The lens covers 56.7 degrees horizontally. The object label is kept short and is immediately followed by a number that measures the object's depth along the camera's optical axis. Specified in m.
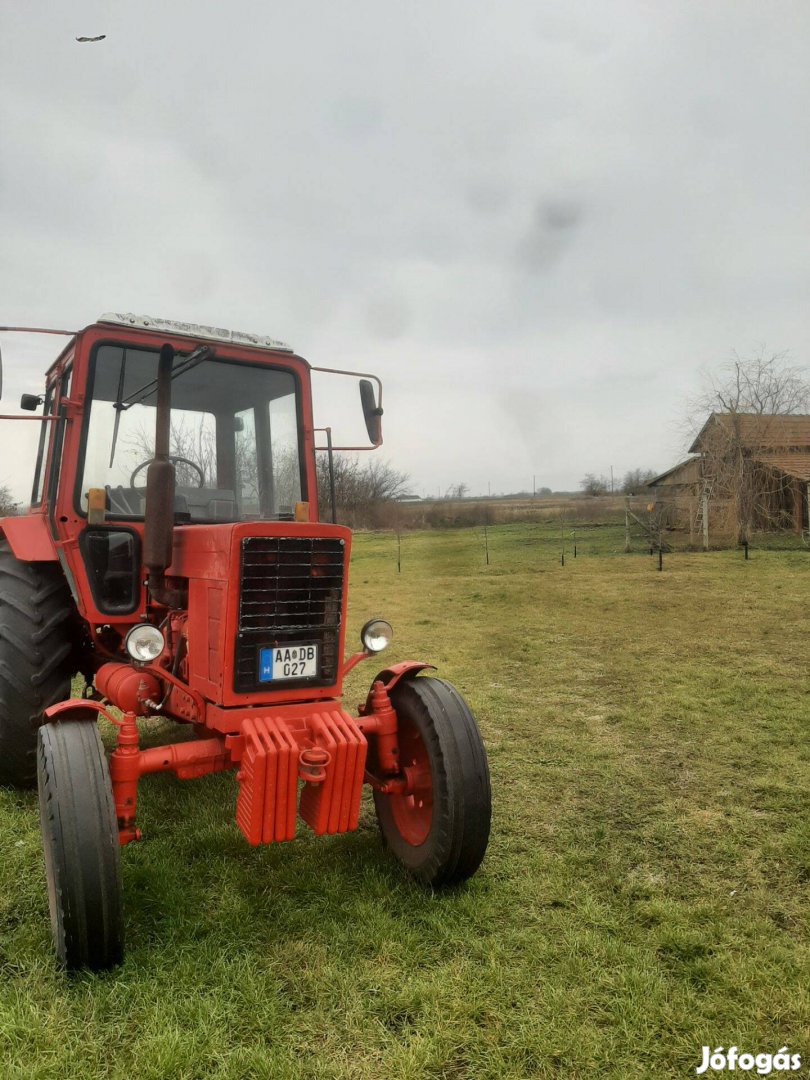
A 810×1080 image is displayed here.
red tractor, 2.78
